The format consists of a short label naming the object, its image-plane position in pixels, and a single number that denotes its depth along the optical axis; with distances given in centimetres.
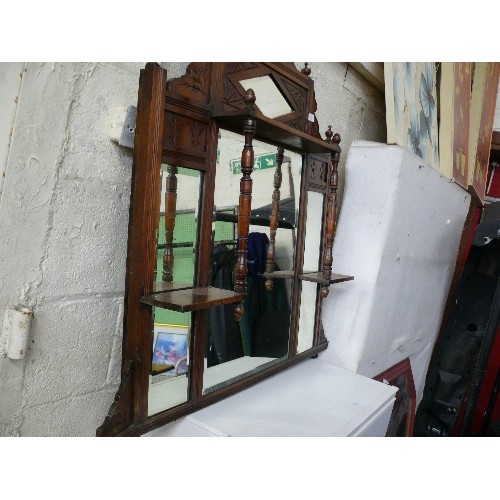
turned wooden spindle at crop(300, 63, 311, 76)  117
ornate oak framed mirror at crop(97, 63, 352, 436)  80
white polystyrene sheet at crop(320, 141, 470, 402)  137
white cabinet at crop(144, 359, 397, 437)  91
